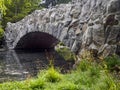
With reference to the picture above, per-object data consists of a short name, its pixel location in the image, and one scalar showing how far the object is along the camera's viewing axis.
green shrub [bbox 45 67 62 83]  11.49
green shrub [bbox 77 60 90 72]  12.92
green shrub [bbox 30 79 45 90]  10.47
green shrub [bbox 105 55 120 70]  12.27
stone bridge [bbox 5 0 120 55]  14.15
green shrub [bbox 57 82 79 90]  10.05
